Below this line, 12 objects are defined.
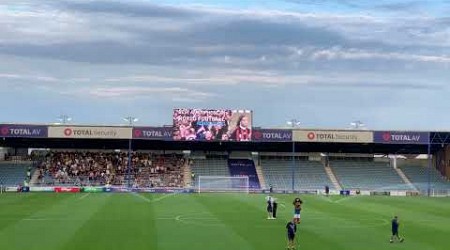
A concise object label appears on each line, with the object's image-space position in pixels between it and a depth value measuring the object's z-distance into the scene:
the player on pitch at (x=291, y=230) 30.87
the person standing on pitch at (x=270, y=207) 47.33
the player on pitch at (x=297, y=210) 42.52
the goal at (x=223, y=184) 86.62
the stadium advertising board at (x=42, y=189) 82.00
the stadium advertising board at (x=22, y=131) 86.19
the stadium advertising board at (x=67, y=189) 81.62
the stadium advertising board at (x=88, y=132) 87.25
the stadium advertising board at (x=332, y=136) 89.06
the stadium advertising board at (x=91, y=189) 81.85
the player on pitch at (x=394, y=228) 35.25
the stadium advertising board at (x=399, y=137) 89.56
